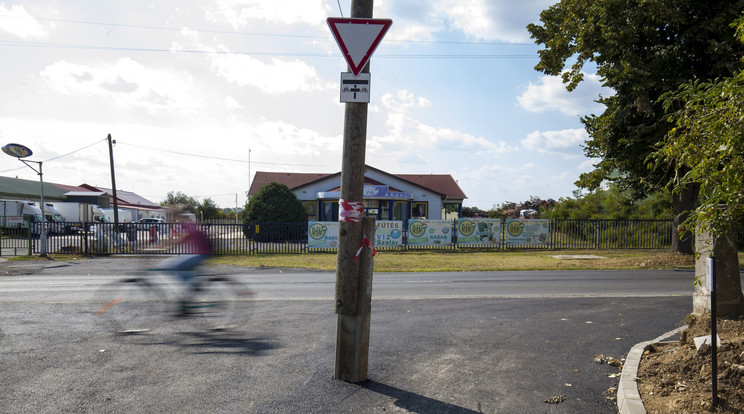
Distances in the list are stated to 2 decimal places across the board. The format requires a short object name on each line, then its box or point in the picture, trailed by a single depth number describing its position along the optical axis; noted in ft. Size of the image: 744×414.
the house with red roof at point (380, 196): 126.11
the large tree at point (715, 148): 11.53
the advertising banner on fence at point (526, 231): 92.79
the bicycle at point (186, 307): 25.11
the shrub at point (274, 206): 110.83
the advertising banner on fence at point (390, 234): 90.03
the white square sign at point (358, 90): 16.71
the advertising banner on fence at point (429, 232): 91.04
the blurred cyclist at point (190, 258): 26.35
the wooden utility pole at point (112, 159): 126.62
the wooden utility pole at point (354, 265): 16.83
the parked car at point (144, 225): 79.51
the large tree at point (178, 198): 251.46
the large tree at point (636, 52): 47.21
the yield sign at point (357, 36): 16.78
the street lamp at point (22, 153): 70.66
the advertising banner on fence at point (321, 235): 84.79
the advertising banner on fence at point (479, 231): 92.12
